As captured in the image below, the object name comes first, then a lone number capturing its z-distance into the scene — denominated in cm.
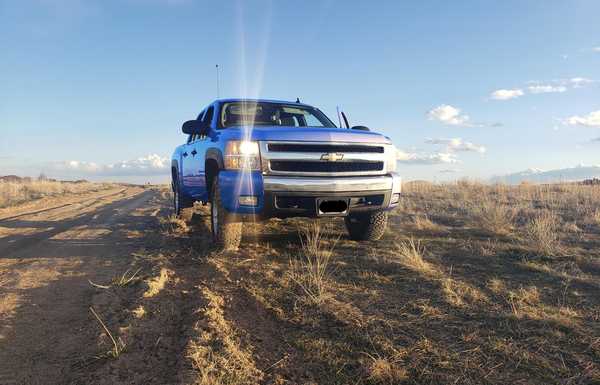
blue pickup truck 511
